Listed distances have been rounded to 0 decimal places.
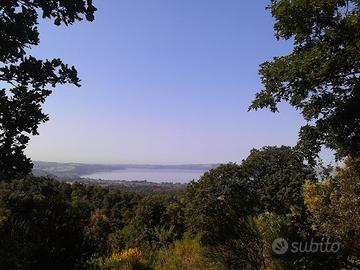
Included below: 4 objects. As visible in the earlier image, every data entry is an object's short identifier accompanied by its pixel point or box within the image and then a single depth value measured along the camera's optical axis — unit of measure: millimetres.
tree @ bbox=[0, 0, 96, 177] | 5492
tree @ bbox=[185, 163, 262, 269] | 32912
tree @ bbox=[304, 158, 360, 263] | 11062
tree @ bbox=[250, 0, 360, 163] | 9625
